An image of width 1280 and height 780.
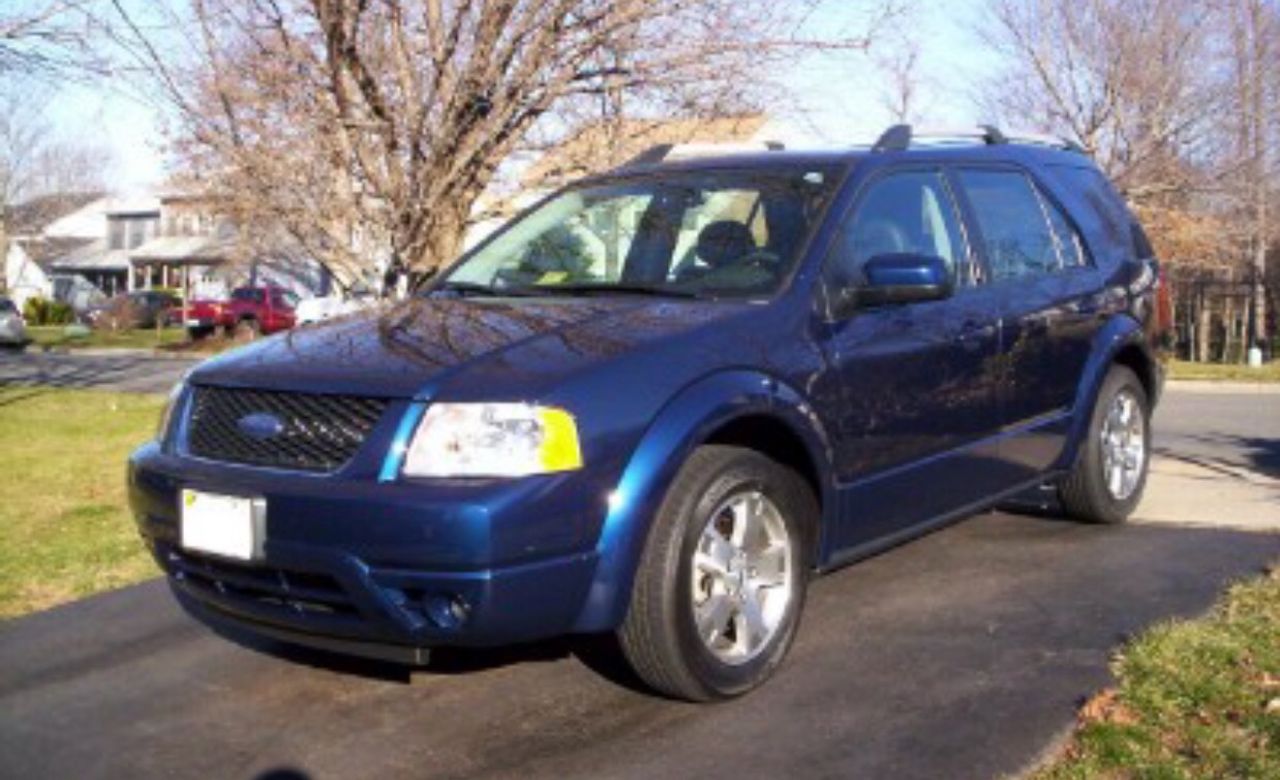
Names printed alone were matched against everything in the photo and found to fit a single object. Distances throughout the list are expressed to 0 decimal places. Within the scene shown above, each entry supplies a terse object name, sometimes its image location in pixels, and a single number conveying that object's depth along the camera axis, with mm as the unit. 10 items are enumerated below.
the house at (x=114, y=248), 70000
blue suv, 3391
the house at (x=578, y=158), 8797
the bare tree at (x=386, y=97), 7828
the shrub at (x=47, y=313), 51156
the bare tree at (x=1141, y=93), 25453
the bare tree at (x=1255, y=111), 26531
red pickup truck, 37281
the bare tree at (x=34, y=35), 9273
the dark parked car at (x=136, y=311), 44375
